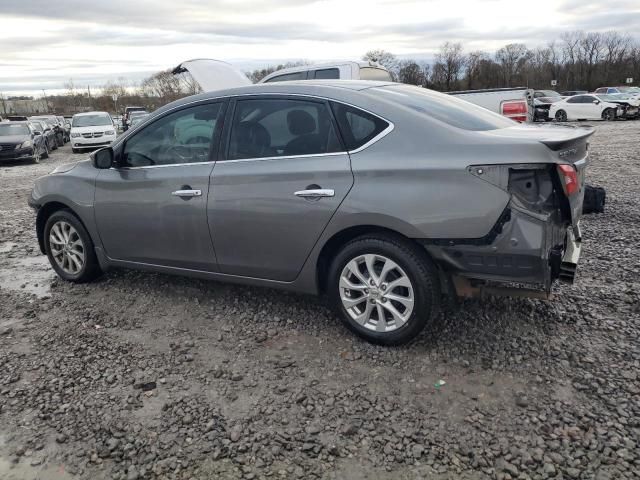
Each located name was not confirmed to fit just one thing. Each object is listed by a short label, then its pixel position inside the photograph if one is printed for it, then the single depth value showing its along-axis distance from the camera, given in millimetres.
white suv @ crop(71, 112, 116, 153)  22328
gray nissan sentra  3215
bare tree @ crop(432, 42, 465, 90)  64750
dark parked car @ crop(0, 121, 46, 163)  17859
